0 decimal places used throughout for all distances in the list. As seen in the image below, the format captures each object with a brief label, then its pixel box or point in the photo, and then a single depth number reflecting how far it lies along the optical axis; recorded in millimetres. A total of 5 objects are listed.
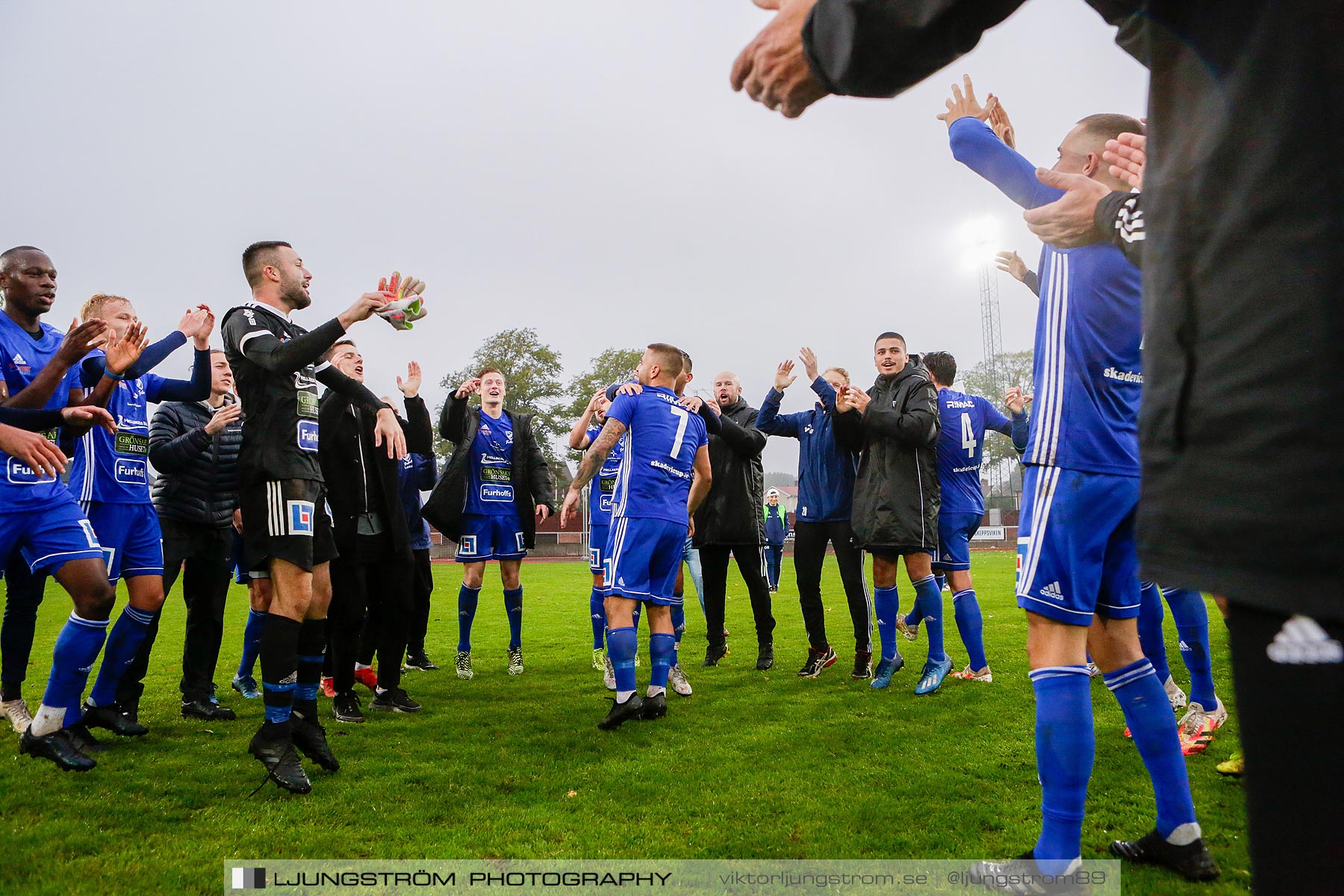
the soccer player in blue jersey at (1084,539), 2883
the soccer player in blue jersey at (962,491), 6680
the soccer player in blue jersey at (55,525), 4422
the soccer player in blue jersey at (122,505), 5312
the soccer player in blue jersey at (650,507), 5891
